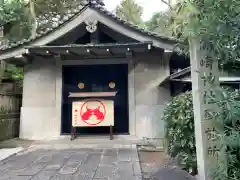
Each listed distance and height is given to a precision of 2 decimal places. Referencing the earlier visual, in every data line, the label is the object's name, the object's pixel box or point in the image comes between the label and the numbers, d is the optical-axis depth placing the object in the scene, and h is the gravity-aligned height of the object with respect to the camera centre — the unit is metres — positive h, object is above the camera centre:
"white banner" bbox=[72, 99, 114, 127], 6.51 -0.22
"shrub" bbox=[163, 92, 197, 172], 3.50 -0.54
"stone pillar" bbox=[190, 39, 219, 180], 2.47 -0.06
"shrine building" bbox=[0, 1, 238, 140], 6.33 +1.12
